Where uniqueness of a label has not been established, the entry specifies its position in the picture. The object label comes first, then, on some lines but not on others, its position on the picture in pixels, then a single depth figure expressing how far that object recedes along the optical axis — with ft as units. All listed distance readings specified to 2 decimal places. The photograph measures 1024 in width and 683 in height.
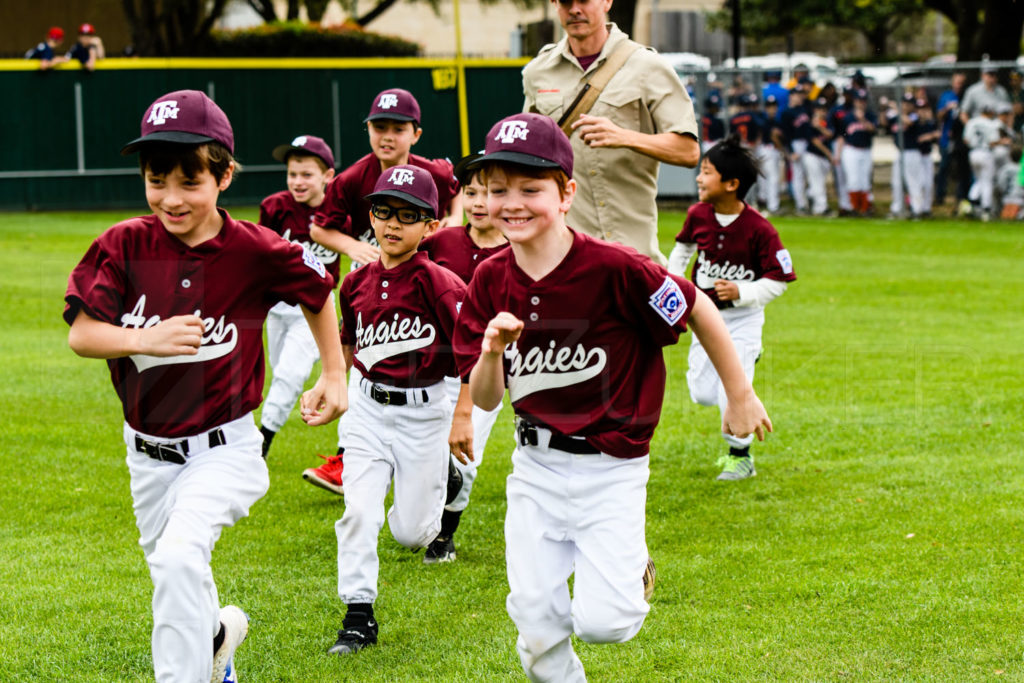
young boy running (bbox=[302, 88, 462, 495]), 52.24
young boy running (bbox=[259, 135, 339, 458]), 59.11
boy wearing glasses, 39.47
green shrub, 236.43
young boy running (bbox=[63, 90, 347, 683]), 29.40
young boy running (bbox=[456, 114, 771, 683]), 28.91
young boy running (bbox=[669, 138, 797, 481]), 54.39
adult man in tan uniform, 40.47
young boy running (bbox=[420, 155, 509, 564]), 44.39
